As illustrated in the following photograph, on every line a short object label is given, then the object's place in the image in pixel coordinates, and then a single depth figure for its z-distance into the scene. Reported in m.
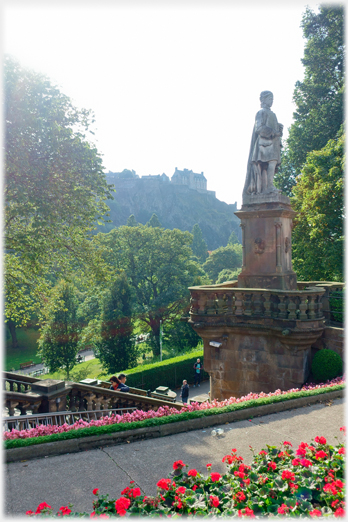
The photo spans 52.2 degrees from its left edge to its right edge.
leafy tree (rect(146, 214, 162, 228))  73.56
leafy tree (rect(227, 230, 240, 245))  105.66
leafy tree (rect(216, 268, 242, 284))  59.70
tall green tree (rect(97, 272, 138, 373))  28.91
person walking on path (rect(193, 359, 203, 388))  19.64
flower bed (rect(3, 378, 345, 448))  6.07
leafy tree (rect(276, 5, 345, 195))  23.28
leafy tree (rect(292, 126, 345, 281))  19.06
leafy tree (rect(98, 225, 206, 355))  35.22
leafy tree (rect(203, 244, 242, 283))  77.06
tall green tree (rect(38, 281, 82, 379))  31.03
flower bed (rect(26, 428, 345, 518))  3.79
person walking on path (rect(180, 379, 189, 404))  16.25
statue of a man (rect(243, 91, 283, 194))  12.65
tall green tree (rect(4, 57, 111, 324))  9.93
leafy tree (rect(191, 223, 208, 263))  99.75
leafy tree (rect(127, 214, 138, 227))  70.62
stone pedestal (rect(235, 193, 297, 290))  12.04
